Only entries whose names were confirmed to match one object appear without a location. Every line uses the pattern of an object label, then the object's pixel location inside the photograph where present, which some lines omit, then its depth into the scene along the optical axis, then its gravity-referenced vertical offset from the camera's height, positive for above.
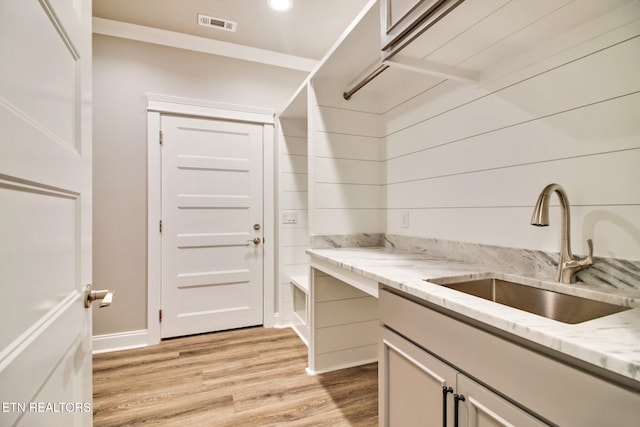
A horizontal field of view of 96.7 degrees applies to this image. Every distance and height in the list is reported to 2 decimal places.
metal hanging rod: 1.67 +0.84
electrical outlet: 1.98 -0.05
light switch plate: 2.89 -0.06
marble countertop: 0.53 -0.26
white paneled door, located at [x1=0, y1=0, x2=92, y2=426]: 0.43 -0.01
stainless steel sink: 0.92 -0.32
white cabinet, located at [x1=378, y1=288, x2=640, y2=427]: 0.55 -0.41
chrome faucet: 0.97 -0.09
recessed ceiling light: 2.14 +1.58
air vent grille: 2.36 +1.60
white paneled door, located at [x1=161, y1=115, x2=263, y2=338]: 2.60 -0.13
